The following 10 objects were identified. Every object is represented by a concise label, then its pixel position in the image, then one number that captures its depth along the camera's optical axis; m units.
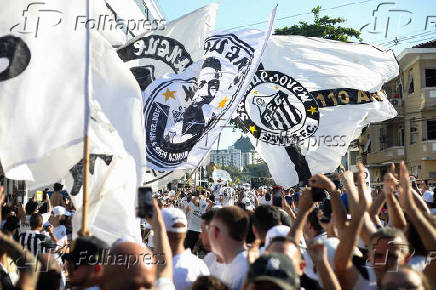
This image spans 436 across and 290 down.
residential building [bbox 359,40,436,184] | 31.48
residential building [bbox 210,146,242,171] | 182.98
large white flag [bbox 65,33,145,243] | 4.67
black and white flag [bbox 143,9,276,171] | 7.83
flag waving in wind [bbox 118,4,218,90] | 7.81
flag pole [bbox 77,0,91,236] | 3.89
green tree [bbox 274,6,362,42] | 31.76
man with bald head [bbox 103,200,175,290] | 2.73
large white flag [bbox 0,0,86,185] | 4.58
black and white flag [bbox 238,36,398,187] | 10.28
